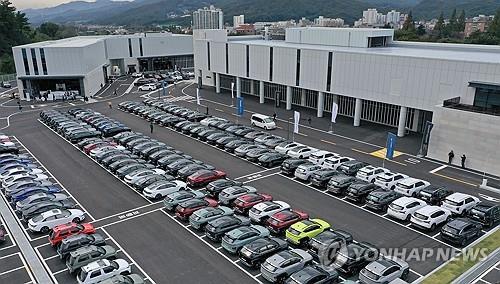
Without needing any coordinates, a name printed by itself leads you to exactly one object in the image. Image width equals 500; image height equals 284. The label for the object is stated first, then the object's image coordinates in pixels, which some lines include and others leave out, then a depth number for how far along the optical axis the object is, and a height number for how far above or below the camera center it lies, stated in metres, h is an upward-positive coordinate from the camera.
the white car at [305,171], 34.91 -12.62
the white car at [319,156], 38.69 -12.65
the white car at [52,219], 26.27 -12.61
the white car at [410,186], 32.00 -12.87
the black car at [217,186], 31.64 -12.59
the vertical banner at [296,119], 44.84 -10.55
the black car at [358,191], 31.00 -12.76
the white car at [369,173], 34.38 -12.63
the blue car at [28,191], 29.98 -12.33
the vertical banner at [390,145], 38.66 -11.66
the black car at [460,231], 25.00 -12.81
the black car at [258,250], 22.48 -12.51
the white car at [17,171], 34.09 -12.31
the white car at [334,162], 37.46 -12.77
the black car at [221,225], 25.22 -12.55
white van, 52.06 -12.65
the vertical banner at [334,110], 46.73 -10.05
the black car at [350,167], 36.22 -12.86
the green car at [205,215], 26.53 -12.47
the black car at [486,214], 27.69 -13.00
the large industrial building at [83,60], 70.94 -7.57
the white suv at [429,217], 26.80 -12.82
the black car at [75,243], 23.08 -12.37
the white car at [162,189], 31.19 -12.60
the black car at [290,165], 36.53 -12.67
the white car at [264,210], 27.22 -12.49
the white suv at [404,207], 28.08 -12.71
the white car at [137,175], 33.42 -12.38
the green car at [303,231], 24.66 -12.58
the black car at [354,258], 21.81 -12.57
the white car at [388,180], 33.12 -12.74
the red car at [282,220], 26.11 -12.65
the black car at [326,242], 22.98 -12.46
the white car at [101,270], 20.36 -12.39
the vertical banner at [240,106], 55.51 -11.36
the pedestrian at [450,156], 39.81 -13.01
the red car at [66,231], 24.58 -12.51
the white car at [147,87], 82.13 -12.85
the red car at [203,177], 33.50 -12.66
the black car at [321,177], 33.72 -12.69
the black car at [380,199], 29.59 -12.81
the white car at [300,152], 40.16 -12.68
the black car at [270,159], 38.56 -12.84
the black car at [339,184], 32.25 -12.67
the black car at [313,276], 19.88 -12.30
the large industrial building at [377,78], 39.50 -7.37
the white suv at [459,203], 29.00 -12.88
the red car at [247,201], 28.64 -12.54
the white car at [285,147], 41.16 -12.54
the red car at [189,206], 27.98 -12.56
